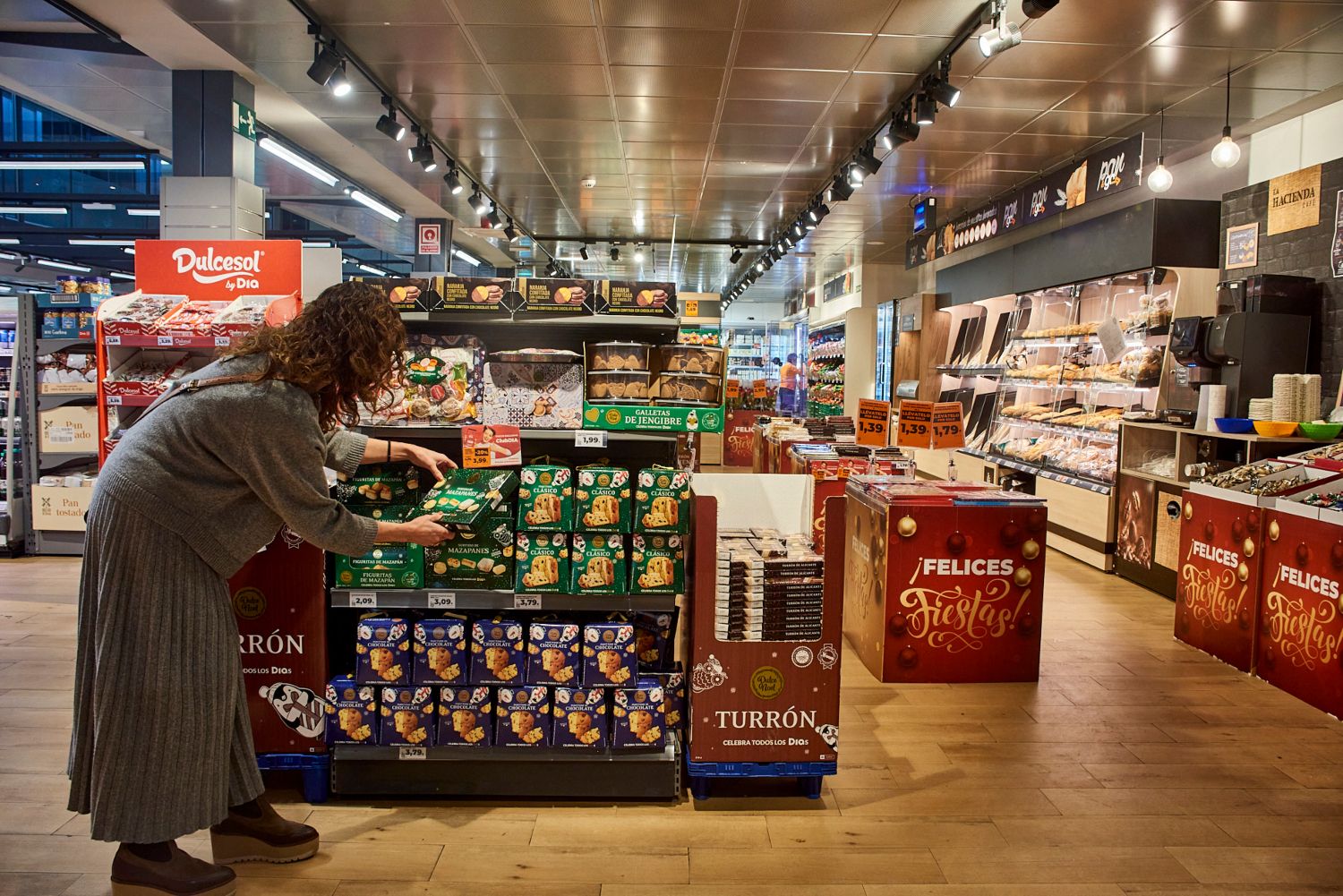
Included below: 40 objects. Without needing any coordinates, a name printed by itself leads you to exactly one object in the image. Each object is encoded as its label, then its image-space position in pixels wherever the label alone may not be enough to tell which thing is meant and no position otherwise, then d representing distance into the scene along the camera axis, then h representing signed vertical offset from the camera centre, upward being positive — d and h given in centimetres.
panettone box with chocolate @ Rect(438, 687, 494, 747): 294 -105
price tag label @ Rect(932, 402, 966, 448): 523 -8
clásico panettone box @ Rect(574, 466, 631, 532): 293 -32
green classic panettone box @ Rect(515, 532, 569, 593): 294 -53
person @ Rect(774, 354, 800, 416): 2133 +55
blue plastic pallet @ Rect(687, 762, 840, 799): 296 -122
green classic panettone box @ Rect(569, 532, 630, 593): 294 -53
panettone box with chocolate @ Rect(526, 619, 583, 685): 294 -83
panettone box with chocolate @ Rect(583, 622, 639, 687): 294 -84
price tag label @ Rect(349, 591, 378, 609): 294 -67
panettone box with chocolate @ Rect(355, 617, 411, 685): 294 -85
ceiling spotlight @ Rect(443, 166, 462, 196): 915 +230
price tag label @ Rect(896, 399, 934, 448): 524 -8
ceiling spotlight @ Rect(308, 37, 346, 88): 569 +216
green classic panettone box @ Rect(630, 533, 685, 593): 296 -53
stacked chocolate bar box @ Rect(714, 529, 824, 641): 294 -63
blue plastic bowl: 544 -4
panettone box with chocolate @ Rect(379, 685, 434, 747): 293 -105
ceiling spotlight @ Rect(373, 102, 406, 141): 715 +223
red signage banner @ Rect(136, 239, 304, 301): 508 +74
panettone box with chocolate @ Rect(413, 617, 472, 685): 295 -84
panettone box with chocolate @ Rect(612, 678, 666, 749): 294 -104
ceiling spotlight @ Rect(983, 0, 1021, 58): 472 +204
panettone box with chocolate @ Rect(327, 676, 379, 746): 293 -104
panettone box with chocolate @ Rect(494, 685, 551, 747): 294 -104
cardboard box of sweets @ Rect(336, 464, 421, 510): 305 -30
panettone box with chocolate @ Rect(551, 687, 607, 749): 293 -103
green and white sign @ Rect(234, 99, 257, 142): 692 +219
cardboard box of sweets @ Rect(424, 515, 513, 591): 295 -52
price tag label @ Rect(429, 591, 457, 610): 293 -66
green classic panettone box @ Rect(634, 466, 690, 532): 293 -32
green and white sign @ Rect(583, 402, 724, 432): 306 -4
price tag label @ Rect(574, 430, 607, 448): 305 -12
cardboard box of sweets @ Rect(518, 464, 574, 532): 293 -32
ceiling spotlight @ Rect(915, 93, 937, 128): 617 +212
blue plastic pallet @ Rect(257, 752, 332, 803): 295 -123
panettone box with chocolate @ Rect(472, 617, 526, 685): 295 -84
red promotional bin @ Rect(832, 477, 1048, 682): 418 -82
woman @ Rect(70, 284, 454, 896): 221 -41
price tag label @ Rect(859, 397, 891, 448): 524 -8
